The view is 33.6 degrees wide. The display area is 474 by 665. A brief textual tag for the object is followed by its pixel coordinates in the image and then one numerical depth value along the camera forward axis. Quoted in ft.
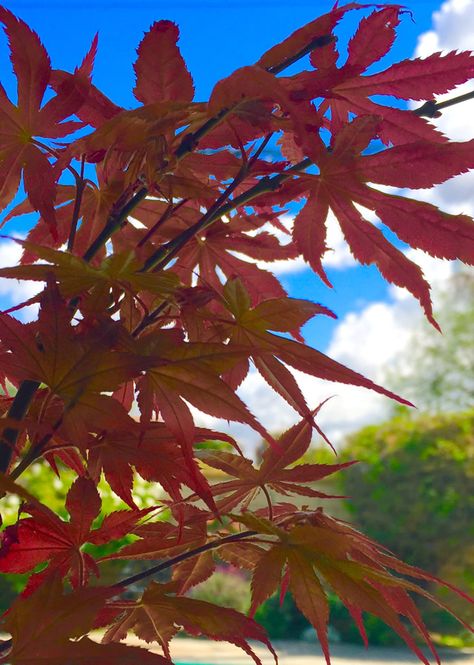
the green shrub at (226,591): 24.49
